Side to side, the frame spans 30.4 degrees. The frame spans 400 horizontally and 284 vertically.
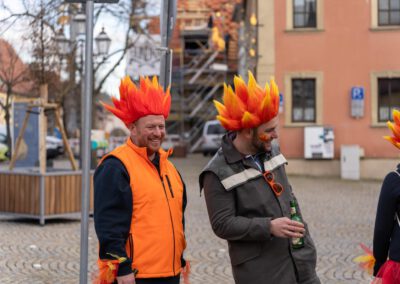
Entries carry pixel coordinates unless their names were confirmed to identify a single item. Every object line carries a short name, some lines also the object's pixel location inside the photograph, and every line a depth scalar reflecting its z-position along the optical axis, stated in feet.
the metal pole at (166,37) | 16.39
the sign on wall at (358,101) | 75.46
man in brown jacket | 11.42
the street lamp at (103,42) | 66.80
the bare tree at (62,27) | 47.16
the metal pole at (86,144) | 13.25
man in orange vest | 11.87
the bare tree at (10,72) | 76.27
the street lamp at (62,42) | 65.72
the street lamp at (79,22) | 62.14
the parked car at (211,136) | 112.79
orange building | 76.02
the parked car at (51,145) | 110.12
